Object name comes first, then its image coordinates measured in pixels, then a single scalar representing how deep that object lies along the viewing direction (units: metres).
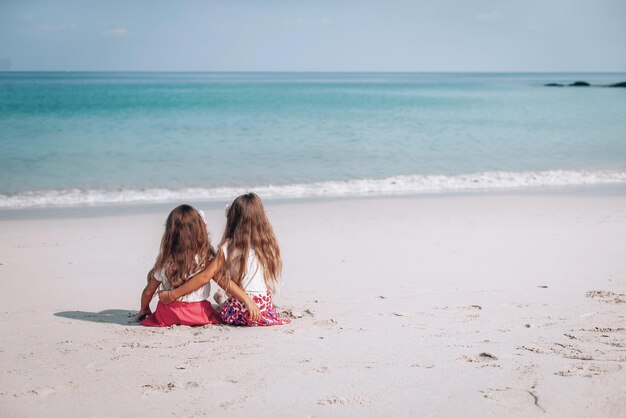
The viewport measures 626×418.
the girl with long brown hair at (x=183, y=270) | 4.80
